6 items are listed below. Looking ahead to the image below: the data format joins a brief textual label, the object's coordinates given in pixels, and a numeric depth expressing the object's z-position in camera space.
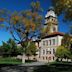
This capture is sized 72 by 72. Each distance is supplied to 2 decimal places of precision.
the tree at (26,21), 15.97
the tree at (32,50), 26.92
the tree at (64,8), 5.80
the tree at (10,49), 28.51
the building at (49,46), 28.86
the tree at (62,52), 22.79
